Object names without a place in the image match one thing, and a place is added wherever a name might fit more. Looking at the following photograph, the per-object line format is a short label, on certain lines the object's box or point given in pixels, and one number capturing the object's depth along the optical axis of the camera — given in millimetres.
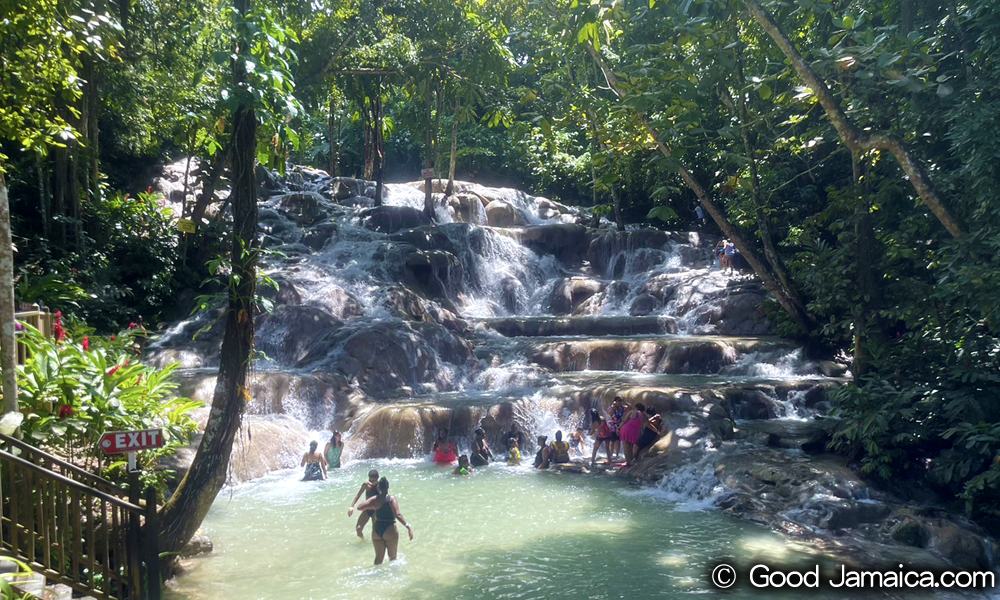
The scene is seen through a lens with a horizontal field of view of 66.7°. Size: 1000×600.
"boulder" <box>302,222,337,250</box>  25125
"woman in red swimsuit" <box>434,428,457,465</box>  13531
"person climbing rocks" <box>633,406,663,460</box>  13203
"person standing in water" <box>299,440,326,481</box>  12508
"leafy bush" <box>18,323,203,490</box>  7391
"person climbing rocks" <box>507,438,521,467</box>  13609
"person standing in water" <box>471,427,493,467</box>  13430
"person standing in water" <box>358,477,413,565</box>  8367
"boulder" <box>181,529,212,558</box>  8516
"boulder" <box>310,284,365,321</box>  20562
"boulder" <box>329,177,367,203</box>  31372
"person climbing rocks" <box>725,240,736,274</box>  23859
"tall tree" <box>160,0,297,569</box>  7164
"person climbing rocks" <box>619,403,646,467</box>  13188
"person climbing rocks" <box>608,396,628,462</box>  13531
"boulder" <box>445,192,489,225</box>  30359
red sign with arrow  5848
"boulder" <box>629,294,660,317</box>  22766
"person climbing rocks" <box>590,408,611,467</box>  13516
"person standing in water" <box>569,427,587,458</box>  13875
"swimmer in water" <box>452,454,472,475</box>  12766
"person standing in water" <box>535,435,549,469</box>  13352
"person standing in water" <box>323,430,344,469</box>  13258
